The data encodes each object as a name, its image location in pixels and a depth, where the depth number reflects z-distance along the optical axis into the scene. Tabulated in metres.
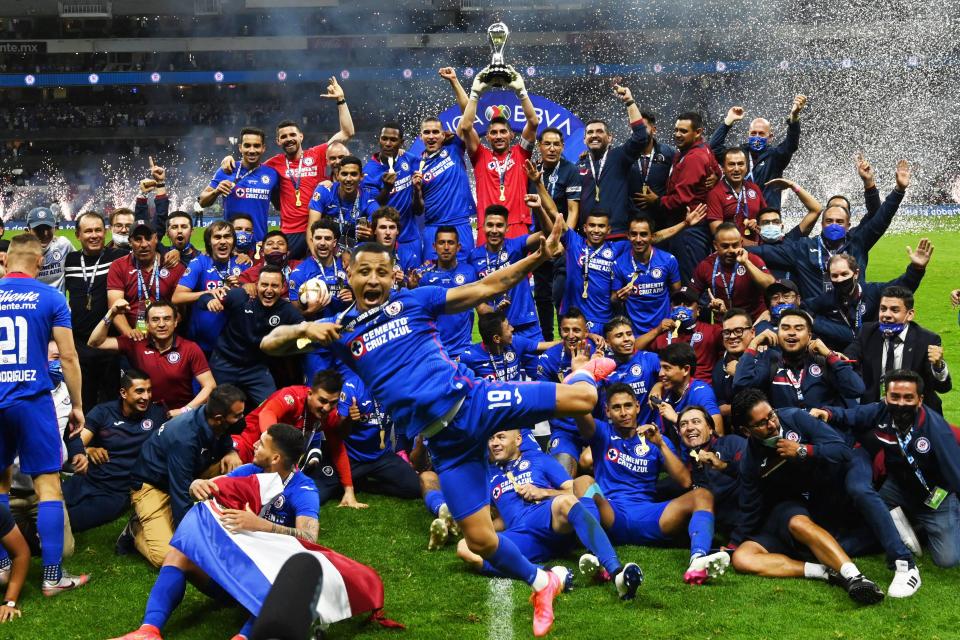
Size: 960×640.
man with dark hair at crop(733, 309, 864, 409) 7.01
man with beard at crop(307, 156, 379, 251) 9.81
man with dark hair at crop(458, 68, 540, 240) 9.78
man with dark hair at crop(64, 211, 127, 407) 8.87
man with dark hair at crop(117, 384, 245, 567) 6.39
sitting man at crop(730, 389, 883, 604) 6.05
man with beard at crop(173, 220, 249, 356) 8.59
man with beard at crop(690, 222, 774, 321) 8.39
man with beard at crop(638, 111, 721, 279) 9.60
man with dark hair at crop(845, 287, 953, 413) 7.24
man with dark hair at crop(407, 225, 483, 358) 8.62
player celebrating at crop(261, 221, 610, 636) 5.17
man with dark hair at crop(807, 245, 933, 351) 8.00
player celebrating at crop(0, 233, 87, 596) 6.05
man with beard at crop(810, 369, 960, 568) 6.25
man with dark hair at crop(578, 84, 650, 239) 9.67
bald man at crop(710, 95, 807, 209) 9.99
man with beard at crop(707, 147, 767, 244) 9.34
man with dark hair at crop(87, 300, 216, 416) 7.89
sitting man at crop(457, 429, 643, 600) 5.94
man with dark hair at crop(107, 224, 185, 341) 8.67
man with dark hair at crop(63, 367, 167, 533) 7.26
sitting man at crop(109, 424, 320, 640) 5.20
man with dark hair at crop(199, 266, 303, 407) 8.26
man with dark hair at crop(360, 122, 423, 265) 10.08
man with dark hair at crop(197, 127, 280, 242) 10.01
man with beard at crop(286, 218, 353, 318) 8.59
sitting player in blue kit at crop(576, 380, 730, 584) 6.54
